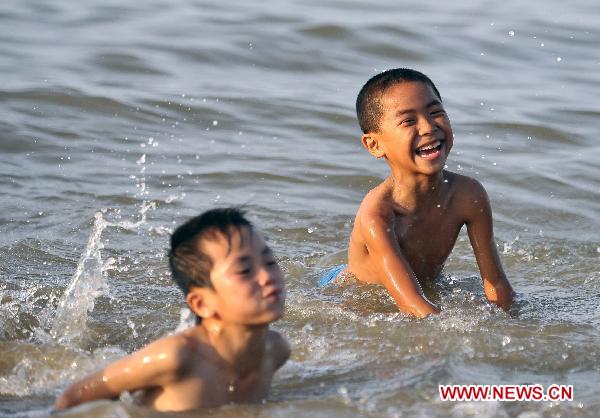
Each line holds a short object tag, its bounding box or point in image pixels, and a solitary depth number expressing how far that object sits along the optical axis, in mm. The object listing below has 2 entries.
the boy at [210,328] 8422
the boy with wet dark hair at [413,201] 11398
